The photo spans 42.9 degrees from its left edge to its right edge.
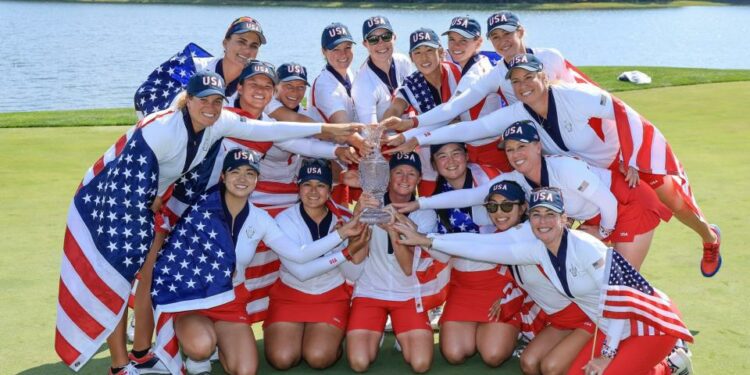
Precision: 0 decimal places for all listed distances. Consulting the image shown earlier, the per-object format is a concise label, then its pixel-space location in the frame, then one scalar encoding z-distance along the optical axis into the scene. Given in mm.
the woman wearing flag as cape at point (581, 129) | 6262
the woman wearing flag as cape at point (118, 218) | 5695
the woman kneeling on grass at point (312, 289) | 6121
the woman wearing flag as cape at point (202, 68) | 6883
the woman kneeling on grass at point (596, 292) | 5379
